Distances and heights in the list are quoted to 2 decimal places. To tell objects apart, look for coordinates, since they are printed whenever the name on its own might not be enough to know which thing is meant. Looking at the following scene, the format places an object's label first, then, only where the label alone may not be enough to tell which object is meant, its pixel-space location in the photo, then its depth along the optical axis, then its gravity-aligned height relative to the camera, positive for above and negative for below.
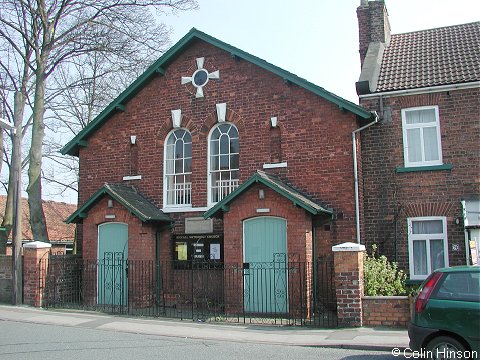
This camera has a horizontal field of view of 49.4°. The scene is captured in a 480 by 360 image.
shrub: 12.59 -0.95
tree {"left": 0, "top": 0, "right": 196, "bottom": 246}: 19.55 +7.98
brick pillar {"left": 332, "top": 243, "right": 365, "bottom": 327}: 11.79 -0.97
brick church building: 14.43 +2.37
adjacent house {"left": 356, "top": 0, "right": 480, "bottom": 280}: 14.59 +2.17
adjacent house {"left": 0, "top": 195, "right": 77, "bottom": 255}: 35.75 +1.37
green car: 7.52 -1.14
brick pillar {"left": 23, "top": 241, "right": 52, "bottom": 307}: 15.80 -0.82
